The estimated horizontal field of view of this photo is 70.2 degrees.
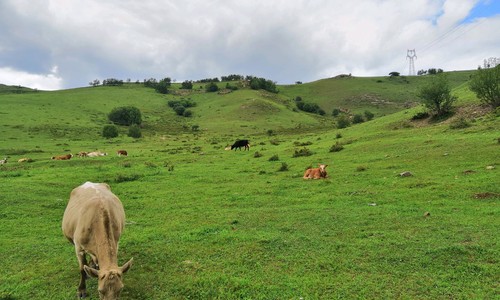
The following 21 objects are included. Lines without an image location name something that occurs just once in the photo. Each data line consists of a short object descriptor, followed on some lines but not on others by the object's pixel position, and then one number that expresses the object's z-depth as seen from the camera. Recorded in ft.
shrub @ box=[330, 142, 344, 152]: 104.58
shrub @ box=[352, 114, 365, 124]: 235.24
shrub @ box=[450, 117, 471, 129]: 102.99
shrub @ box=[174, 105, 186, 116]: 355.36
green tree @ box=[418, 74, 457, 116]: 127.54
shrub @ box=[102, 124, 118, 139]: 208.85
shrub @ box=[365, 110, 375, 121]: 272.10
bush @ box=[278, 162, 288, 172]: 84.25
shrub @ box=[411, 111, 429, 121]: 135.01
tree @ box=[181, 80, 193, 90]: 493.56
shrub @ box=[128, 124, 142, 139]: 221.25
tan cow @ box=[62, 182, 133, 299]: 21.76
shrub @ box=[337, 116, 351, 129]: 203.31
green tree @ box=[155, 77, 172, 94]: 459.73
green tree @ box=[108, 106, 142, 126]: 283.12
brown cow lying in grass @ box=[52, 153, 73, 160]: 118.62
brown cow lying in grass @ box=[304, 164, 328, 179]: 69.67
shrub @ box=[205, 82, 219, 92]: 469.98
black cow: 140.56
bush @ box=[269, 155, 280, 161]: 101.16
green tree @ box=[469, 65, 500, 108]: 117.19
